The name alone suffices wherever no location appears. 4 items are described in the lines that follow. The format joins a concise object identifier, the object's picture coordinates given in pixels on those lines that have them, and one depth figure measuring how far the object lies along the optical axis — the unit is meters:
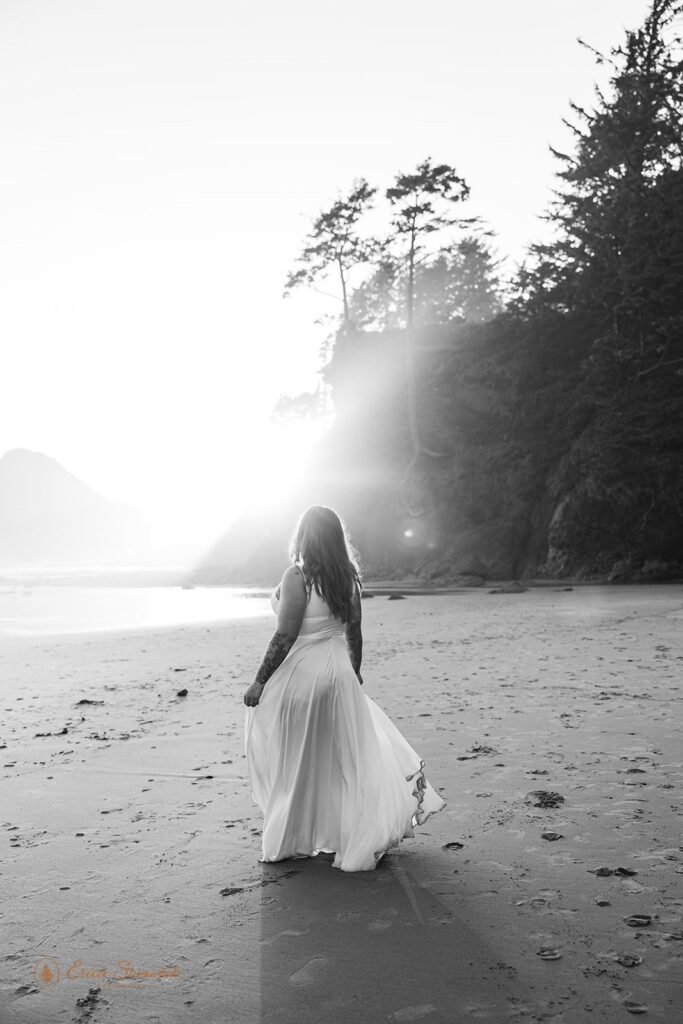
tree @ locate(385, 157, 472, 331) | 35.69
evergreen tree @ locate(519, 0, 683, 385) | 30.70
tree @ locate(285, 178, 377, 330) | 40.41
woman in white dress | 4.43
